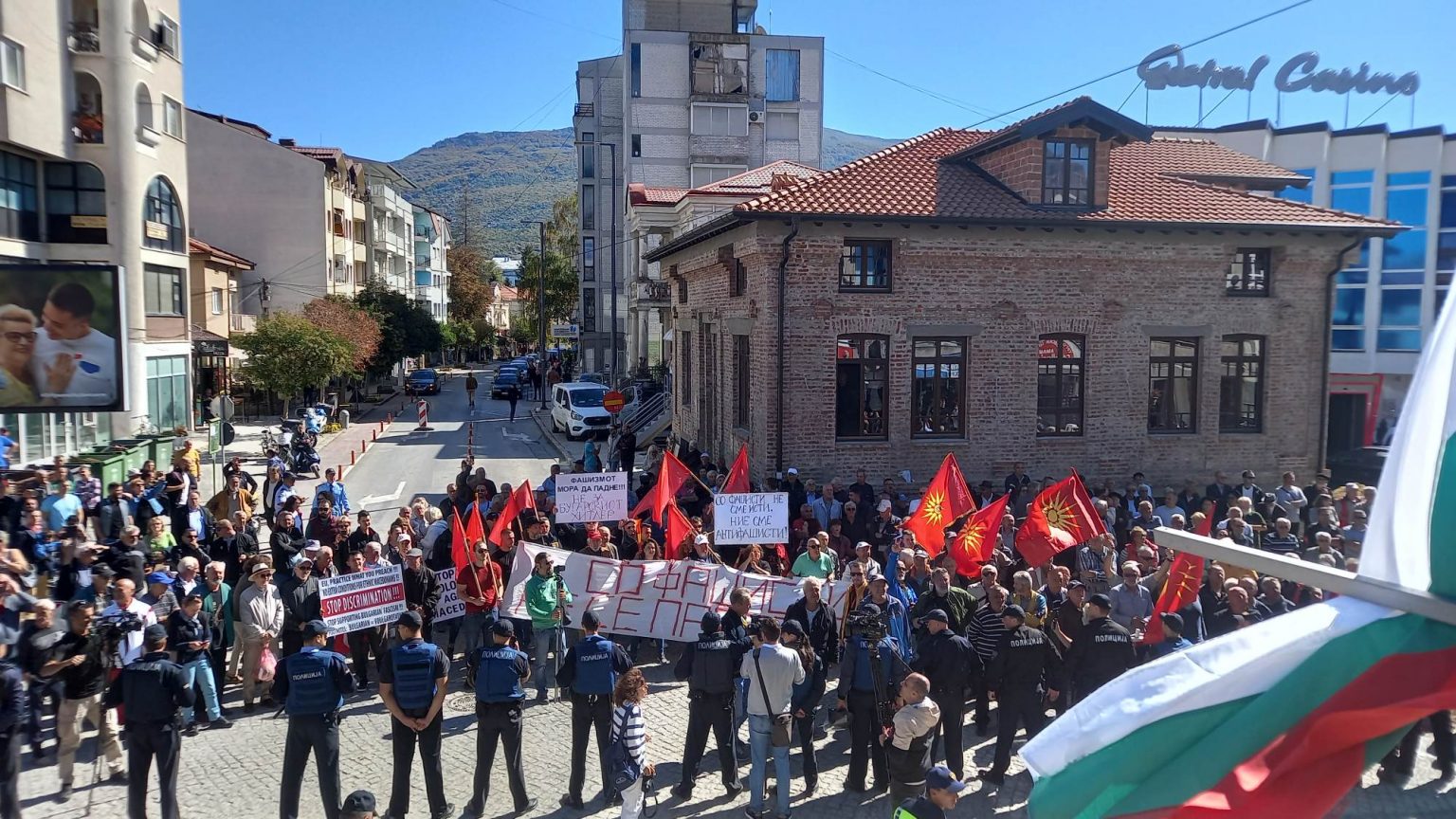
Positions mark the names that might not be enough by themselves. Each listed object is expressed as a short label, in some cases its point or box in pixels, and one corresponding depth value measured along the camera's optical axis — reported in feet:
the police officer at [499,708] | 26.76
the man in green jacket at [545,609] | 35.63
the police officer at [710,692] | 27.84
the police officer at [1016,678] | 28.68
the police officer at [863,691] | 28.27
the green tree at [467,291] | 307.78
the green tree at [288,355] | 115.14
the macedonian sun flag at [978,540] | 40.47
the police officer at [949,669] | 27.96
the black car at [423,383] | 171.12
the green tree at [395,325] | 167.43
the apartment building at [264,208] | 163.32
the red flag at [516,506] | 43.29
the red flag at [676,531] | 43.34
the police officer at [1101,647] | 29.60
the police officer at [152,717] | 25.35
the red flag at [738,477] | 51.03
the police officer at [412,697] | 26.27
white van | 112.68
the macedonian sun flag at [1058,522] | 41.55
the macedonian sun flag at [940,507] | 44.37
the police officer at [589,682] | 27.86
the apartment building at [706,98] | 186.70
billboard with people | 55.98
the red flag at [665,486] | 47.92
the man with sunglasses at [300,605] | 34.22
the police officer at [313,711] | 25.66
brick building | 62.08
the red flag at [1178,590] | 32.78
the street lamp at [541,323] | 175.41
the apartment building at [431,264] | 273.95
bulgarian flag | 7.51
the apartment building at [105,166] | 86.22
